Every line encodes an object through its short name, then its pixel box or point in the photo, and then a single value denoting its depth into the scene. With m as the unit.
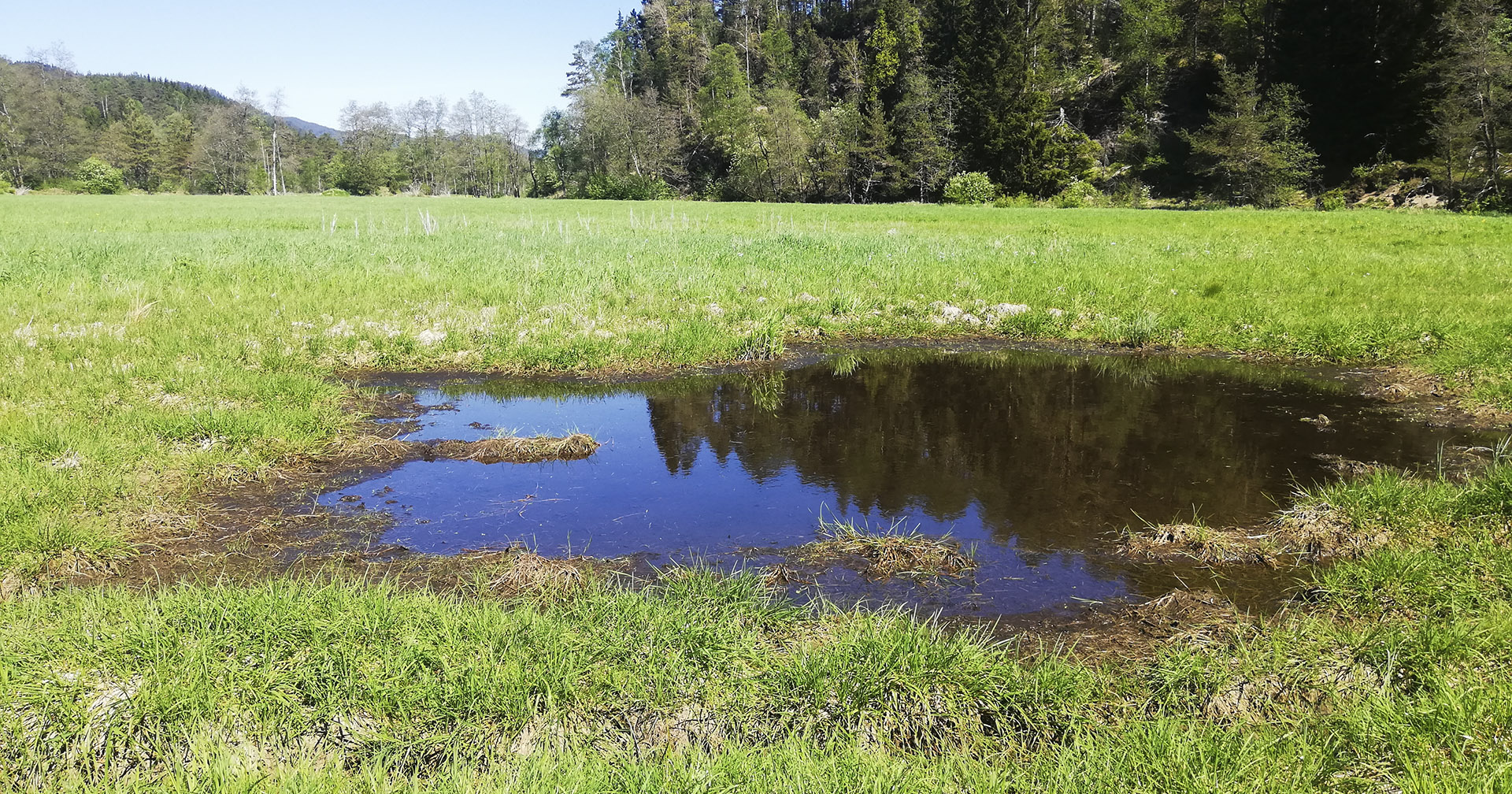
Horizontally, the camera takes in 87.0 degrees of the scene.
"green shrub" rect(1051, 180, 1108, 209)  51.94
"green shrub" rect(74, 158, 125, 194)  91.56
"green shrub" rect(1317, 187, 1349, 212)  41.31
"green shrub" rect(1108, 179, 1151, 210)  53.90
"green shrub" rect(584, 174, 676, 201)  77.19
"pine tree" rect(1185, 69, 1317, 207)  46.06
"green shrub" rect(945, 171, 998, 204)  57.56
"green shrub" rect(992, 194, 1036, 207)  53.75
